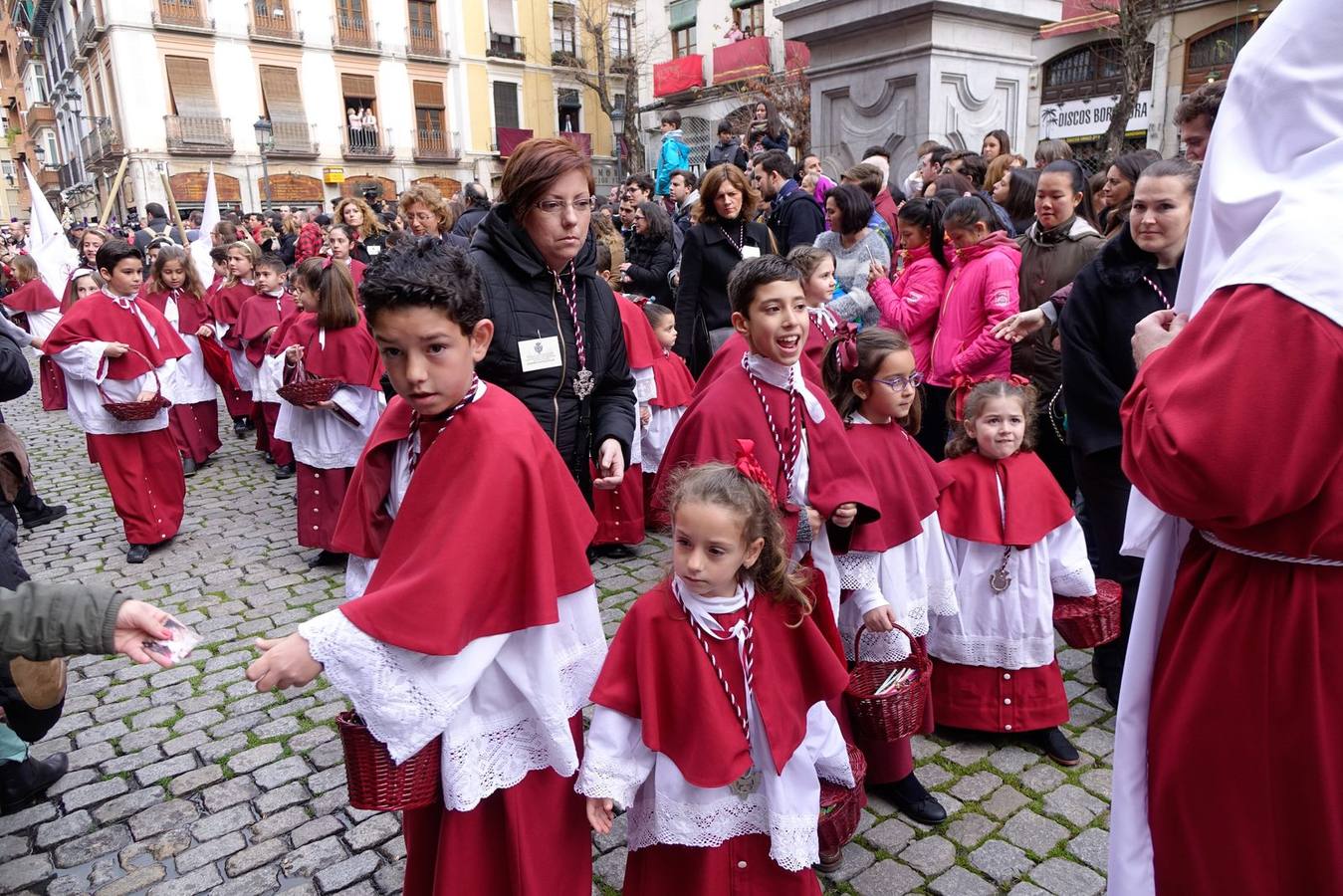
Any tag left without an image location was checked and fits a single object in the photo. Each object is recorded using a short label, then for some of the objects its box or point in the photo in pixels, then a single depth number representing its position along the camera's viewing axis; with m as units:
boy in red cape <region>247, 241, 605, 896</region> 2.11
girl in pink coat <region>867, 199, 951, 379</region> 5.47
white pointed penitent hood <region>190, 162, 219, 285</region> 11.44
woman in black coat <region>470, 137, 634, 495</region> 3.04
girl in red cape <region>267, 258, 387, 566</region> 5.86
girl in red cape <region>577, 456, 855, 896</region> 2.36
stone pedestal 9.09
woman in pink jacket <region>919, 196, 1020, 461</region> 4.98
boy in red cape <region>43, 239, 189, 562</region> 6.27
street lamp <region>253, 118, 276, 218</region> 24.91
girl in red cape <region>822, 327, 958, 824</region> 3.24
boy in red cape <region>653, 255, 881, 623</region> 3.03
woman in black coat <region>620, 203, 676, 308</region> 7.96
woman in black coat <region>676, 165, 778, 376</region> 6.27
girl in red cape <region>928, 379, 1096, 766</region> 3.64
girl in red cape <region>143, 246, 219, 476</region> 8.43
